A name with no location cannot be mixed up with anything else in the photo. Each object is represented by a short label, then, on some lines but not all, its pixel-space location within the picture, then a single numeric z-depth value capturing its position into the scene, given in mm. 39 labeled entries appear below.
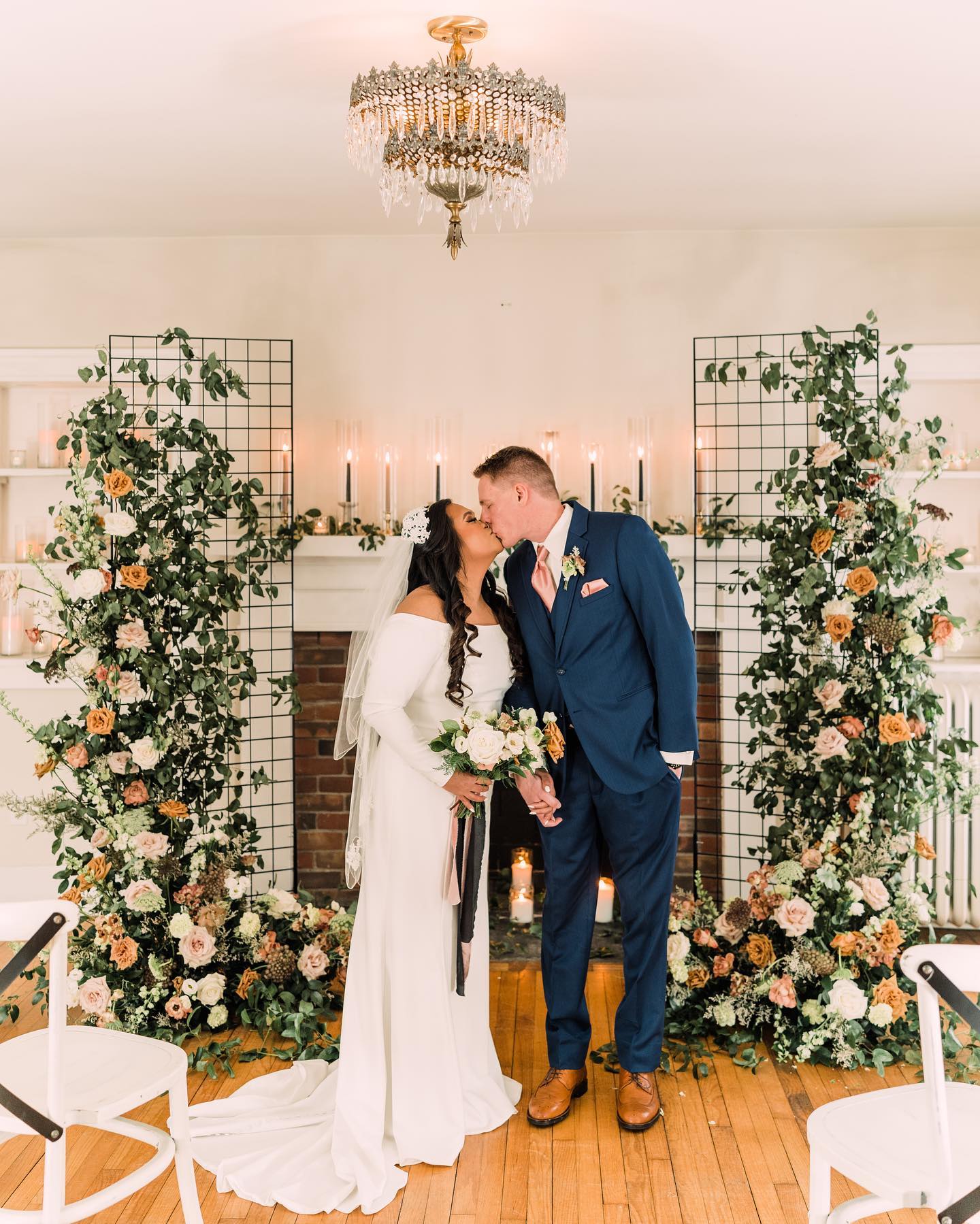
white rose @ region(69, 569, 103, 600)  3312
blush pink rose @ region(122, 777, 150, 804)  3393
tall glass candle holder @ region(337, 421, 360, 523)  4219
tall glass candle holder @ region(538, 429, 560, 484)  4250
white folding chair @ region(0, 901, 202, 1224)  1901
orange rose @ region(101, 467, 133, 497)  3304
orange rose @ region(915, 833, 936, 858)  3285
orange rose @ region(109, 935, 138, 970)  3324
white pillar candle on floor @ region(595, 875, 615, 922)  4281
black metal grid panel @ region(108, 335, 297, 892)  4266
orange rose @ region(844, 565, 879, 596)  3250
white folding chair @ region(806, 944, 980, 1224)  1693
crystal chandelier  2414
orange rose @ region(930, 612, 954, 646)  3254
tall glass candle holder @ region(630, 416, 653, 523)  4148
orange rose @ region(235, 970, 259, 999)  3455
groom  2809
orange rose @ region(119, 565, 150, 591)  3334
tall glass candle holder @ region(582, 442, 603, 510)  4082
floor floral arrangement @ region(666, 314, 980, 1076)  3250
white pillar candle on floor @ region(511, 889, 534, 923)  4312
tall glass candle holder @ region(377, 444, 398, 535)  4211
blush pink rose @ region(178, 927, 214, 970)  3359
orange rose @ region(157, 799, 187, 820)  3402
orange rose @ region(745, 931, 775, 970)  3365
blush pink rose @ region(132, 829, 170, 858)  3367
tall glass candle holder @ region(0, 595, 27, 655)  4395
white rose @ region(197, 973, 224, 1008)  3352
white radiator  4172
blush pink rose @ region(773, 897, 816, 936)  3283
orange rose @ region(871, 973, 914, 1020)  3160
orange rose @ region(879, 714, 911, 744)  3229
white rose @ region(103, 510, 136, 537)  3314
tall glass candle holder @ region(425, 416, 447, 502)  4227
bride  2656
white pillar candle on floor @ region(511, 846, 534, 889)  4367
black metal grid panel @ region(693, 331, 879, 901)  4184
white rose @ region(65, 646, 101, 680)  3410
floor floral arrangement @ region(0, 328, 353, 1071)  3359
